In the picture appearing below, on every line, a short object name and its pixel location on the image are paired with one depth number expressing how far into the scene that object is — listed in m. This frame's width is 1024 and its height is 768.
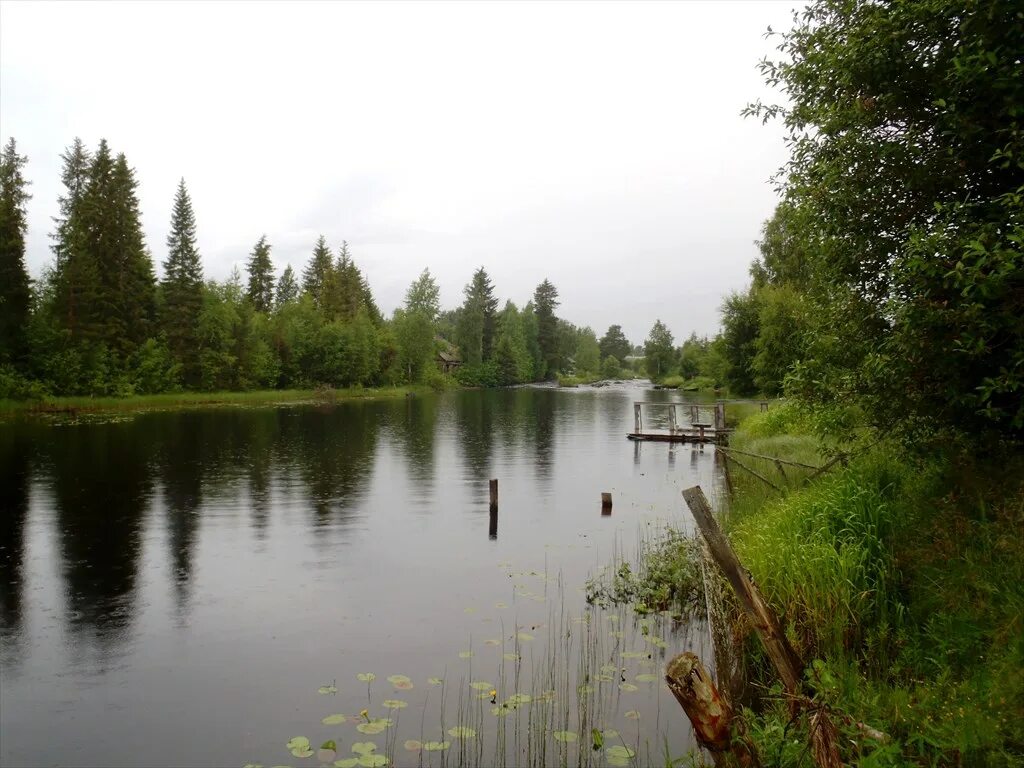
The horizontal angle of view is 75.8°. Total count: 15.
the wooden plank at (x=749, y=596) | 6.36
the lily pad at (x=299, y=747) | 7.17
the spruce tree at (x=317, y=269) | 100.06
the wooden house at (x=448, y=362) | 114.81
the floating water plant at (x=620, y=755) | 6.85
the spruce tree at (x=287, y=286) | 106.31
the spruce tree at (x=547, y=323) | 139.88
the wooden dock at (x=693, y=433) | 34.72
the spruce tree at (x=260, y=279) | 88.94
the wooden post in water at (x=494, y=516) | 17.20
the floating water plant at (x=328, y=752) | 7.05
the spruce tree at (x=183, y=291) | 61.50
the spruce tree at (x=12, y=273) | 48.25
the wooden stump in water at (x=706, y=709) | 5.89
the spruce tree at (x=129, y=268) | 57.19
